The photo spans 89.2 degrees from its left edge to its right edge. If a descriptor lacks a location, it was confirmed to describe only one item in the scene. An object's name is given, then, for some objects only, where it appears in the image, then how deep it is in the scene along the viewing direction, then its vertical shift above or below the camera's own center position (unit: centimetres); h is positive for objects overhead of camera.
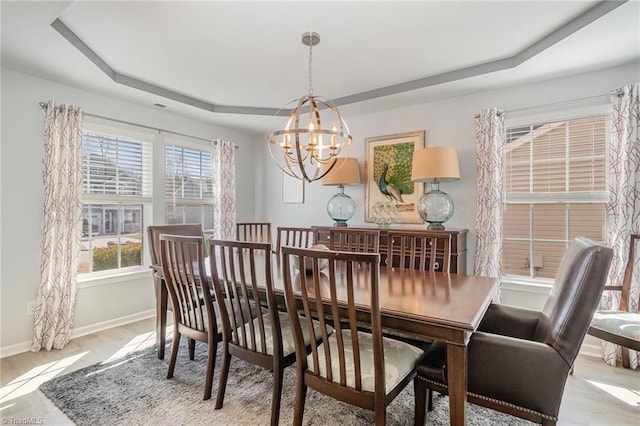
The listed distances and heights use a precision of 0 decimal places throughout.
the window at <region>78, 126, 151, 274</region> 337 +13
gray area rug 189 -122
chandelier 204 +49
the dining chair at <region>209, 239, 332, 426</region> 172 -71
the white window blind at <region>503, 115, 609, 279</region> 283 +16
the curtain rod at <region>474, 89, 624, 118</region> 261 +95
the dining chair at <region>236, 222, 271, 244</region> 430 -33
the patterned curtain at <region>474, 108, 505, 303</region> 309 +15
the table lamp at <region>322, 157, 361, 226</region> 381 +30
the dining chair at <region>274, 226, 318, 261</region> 336 -33
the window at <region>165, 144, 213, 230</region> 409 +32
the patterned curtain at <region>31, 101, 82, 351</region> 289 -16
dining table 134 -46
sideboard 307 -41
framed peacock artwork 367 +34
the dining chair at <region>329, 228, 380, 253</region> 267 -27
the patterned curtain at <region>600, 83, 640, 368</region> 253 +14
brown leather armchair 137 -66
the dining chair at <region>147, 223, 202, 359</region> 262 -63
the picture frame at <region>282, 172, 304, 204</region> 469 +28
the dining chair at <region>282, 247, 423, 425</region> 136 -71
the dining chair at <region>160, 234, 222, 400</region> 200 -56
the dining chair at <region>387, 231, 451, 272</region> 244 -34
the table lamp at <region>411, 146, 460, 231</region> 311 +32
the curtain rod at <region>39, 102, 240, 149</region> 292 +96
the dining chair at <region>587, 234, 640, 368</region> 205 -76
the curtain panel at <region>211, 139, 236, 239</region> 440 +27
